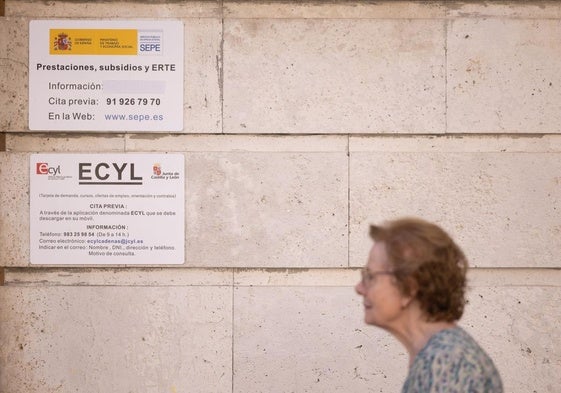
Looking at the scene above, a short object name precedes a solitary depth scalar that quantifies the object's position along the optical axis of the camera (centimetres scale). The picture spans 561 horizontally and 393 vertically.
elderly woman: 256
